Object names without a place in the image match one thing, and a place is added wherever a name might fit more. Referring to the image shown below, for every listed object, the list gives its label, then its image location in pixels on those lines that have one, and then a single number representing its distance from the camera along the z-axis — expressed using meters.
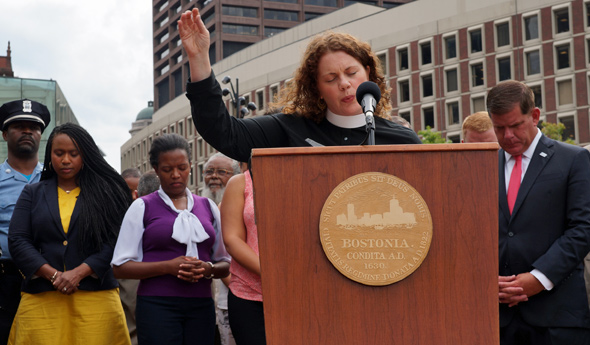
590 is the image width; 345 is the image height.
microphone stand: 2.57
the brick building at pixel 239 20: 85.88
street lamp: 22.05
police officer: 5.52
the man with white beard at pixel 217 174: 7.68
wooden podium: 2.41
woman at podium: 2.98
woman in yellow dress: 4.86
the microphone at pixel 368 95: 2.74
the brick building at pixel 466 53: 49.16
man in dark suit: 3.96
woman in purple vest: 4.94
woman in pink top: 4.38
